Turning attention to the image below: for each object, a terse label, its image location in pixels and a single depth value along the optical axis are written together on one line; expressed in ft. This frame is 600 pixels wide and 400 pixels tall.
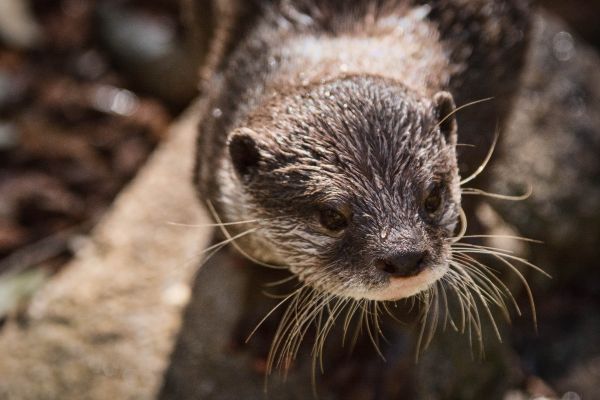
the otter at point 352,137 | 14.49
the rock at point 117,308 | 20.53
